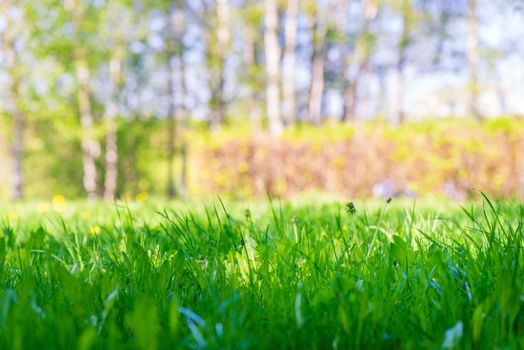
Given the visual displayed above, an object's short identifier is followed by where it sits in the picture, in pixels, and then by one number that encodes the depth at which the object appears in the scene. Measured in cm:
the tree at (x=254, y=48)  1501
